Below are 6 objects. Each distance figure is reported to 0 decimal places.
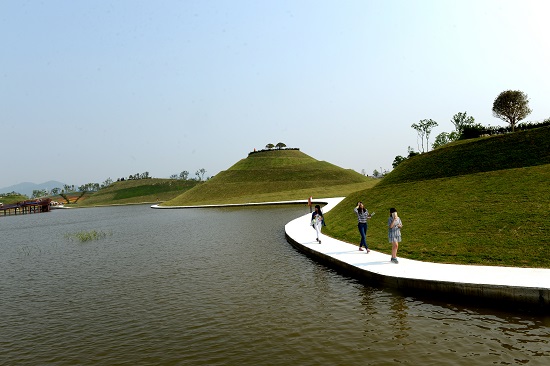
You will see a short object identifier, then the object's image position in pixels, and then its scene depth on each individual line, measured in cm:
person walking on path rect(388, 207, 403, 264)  1619
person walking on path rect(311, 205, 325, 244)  2248
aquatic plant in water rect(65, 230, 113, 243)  3699
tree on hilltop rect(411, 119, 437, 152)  11444
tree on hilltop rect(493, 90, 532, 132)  5953
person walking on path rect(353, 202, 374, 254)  1905
